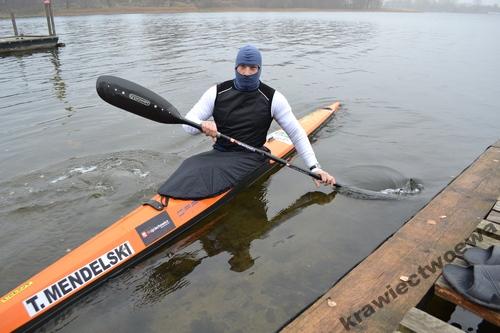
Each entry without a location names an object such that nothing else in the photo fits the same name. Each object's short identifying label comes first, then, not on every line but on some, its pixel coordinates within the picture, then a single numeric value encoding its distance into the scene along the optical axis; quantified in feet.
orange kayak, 10.98
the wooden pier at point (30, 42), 70.18
